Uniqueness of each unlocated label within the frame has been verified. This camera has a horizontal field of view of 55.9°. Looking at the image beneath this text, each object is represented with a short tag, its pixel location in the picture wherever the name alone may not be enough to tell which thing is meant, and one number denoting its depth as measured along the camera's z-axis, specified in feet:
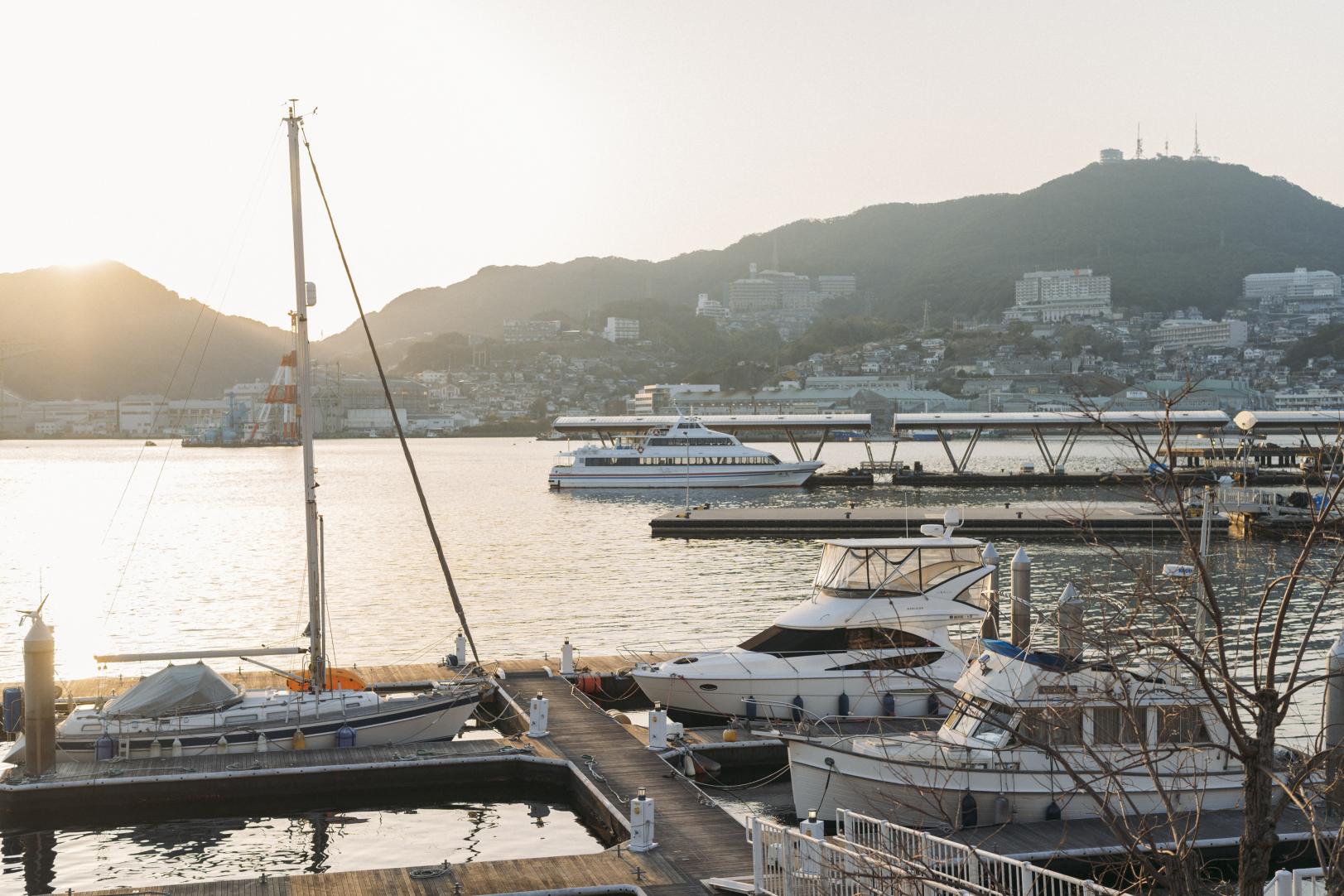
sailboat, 59.33
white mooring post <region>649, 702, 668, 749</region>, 60.34
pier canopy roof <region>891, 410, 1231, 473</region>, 242.58
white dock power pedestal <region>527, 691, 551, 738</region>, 63.16
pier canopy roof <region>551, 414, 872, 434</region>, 273.33
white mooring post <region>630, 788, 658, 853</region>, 45.88
